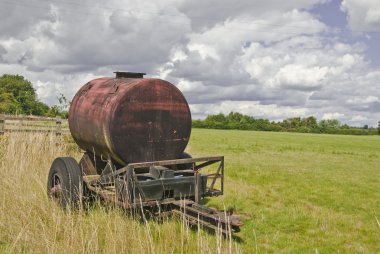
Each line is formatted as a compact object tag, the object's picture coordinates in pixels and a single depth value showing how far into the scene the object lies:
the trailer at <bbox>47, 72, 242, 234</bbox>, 6.82
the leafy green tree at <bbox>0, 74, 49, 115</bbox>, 52.60
